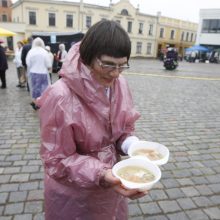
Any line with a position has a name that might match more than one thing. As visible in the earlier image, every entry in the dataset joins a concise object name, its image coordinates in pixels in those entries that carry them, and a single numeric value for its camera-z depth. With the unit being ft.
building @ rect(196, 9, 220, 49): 134.62
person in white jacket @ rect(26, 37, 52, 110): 21.04
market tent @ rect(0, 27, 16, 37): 39.34
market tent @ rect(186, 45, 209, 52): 127.84
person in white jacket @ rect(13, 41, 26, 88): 32.01
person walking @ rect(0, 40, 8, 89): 31.28
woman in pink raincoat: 4.40
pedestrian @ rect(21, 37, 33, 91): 27.37
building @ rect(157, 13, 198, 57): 173.06
